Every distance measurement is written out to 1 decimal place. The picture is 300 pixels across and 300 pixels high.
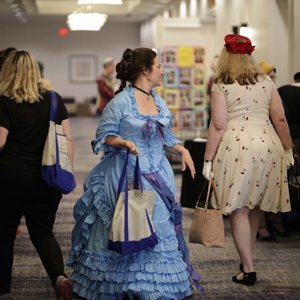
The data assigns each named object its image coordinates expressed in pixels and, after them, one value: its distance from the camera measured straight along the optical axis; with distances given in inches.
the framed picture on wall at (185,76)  490.3
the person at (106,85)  450.6
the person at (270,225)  267.0
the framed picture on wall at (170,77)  482.3
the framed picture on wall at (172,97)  487.8
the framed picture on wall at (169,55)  478.2
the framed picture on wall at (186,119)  496.7
